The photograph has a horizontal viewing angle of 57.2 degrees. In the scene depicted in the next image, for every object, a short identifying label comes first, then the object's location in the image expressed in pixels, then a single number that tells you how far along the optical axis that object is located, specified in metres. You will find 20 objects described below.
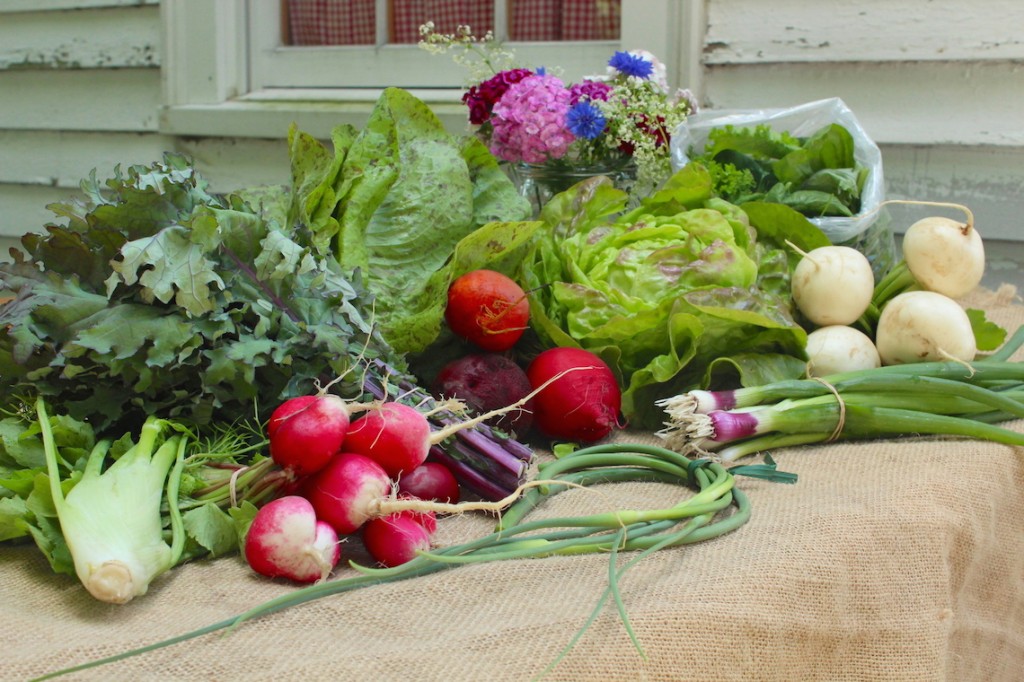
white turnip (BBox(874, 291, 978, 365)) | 1.51
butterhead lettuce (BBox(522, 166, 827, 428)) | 1.47
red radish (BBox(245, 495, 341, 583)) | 0.98
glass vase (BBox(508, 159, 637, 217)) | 1.87
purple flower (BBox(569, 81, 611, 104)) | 1.85
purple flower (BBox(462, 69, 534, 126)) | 1.95
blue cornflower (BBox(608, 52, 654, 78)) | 1.96
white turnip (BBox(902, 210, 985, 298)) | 1.62
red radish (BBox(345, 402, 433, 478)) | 1.08
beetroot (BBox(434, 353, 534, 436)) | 1.33
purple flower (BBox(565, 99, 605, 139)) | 1.78
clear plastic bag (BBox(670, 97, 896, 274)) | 1.75
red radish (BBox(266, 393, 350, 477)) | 1.02
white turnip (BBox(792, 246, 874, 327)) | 1.58
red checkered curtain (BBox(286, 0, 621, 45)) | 2.48
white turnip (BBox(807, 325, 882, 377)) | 1.55
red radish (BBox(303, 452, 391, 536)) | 1.03
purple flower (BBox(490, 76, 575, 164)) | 1.80
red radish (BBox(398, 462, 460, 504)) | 1.17
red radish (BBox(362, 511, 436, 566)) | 1.04
